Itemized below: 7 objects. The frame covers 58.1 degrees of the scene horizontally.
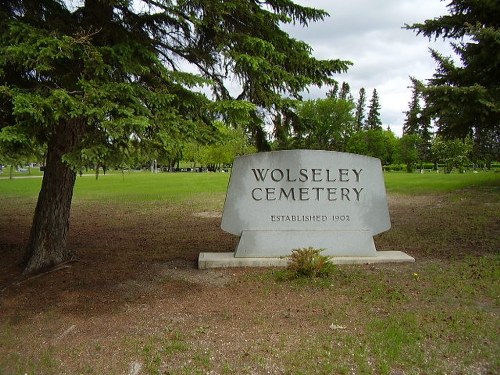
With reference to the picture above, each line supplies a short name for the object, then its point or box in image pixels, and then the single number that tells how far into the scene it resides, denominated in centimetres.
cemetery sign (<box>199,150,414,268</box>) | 810
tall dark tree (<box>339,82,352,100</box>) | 7804
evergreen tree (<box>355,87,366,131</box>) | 9619
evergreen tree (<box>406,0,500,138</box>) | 753
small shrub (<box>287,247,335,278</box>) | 683
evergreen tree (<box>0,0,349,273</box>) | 460
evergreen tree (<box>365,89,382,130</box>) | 9506
